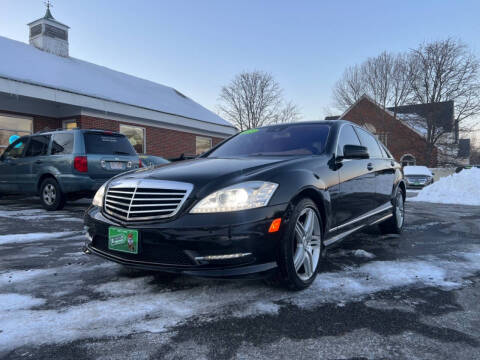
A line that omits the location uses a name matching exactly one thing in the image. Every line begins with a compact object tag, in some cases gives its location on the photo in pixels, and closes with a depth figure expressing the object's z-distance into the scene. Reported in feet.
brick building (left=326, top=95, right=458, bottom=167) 100.41
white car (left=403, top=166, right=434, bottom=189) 62.76
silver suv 22.71
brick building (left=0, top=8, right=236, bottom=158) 37.29
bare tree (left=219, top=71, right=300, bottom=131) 139.64
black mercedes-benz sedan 7.80
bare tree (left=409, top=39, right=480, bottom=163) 92.12
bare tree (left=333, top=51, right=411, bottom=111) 103.40
